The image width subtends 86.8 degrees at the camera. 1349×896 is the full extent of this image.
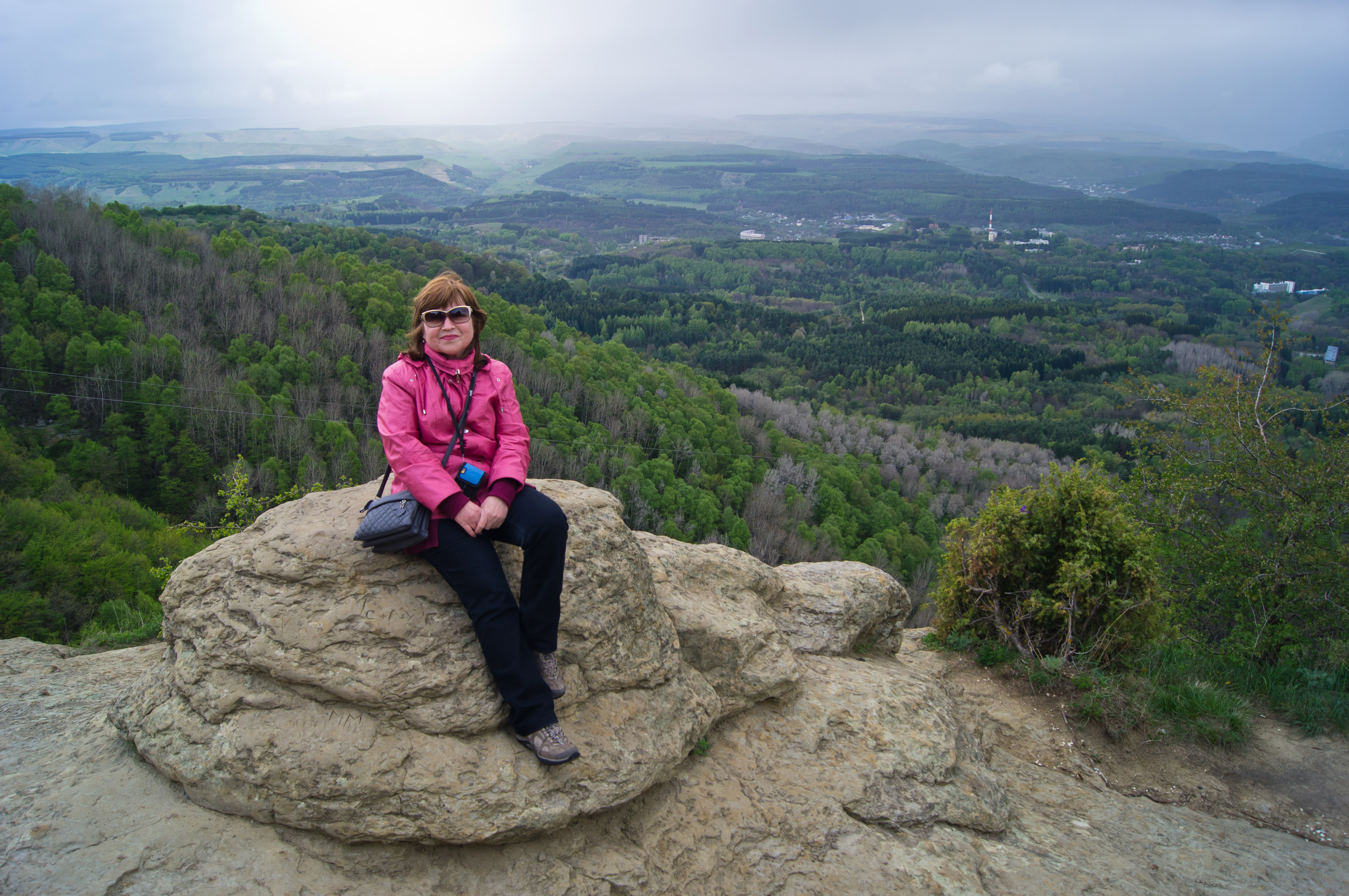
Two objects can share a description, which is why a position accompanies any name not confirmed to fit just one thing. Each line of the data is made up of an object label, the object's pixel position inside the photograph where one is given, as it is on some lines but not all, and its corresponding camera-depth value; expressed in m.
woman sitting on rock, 4.95
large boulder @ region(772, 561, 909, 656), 8.40
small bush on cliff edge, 8.17
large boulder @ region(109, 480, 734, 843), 4.70
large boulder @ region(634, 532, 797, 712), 6.61
